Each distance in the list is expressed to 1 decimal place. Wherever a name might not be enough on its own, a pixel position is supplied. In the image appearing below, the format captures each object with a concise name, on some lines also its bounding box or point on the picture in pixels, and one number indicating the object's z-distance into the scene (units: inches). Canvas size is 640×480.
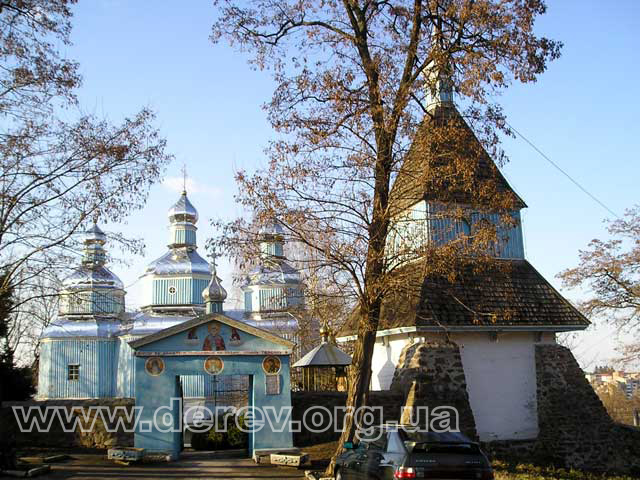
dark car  386.9
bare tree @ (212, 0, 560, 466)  569.0
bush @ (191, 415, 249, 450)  825.5
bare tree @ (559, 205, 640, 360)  1080.8
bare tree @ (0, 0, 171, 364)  553.3
